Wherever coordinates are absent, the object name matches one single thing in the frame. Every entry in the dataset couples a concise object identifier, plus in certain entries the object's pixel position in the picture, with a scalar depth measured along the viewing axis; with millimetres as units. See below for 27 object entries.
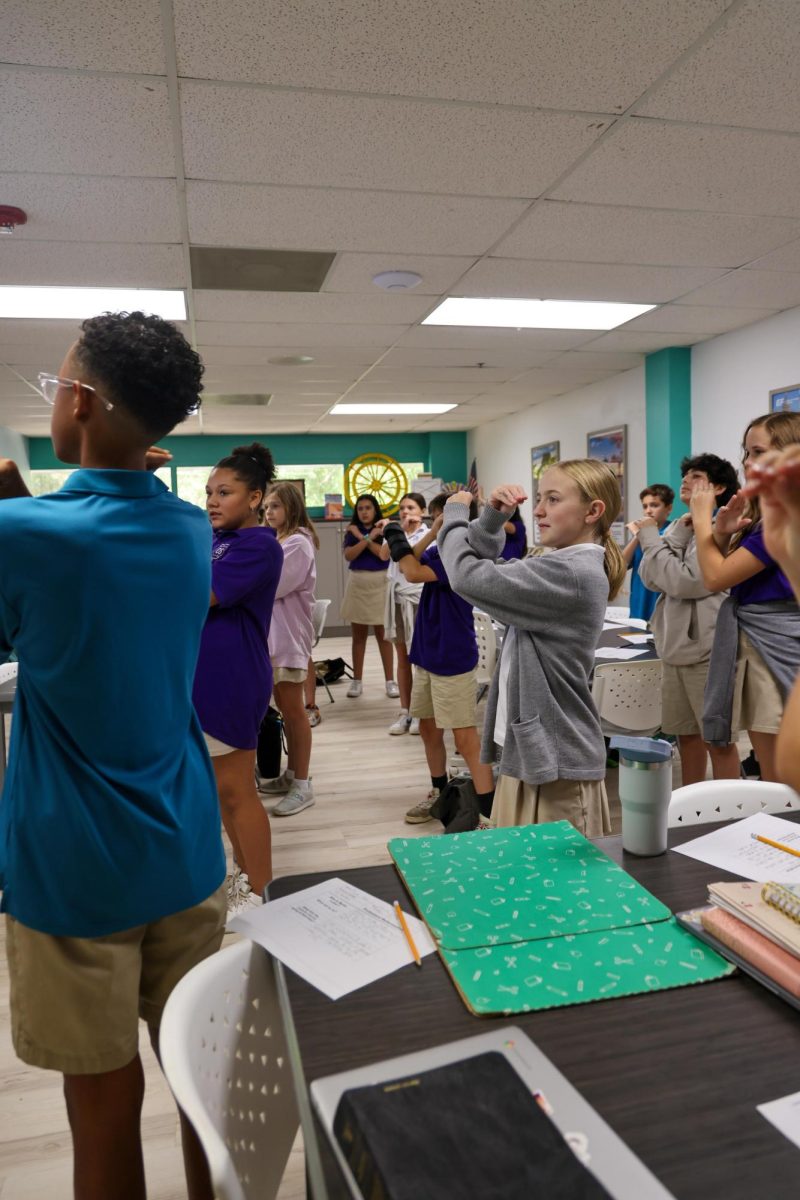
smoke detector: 4090
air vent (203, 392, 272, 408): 7938
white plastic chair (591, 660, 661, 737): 3158
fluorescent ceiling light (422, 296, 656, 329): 4777
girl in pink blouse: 3689
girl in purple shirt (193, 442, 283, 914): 2143
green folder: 887
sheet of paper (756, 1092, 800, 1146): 674
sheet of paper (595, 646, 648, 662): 3378
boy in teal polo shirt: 1052
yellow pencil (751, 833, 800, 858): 1210
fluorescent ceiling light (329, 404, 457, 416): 8992
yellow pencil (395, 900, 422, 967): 946
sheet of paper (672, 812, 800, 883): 1155
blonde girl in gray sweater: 1741
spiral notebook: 933
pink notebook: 857
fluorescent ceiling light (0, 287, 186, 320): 4320
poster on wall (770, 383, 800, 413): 4895
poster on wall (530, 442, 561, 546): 8383
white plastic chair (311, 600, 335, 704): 5008
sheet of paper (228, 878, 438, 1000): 932
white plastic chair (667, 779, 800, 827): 1564
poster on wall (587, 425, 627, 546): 6918
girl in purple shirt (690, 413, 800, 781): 2164
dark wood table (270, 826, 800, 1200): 647
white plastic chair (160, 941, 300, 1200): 875
